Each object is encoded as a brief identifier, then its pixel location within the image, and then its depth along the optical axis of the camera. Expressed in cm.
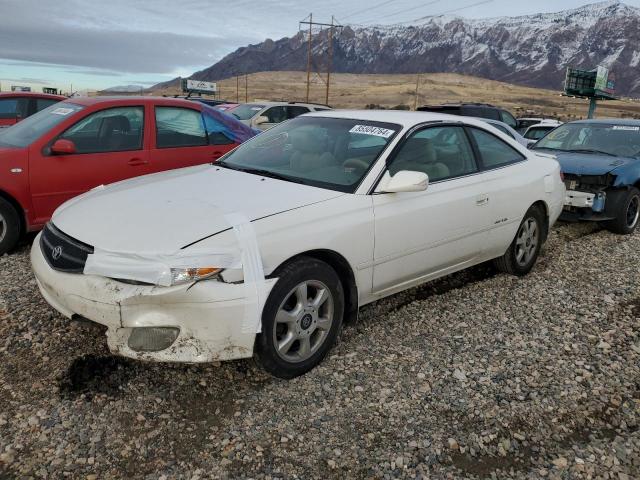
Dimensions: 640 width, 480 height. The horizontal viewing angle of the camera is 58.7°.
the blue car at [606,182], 716
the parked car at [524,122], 2103
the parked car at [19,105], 977
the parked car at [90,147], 547
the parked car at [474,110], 1430
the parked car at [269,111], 1413
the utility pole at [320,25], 4222
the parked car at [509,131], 1069
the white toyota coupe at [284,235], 300
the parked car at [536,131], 1501
